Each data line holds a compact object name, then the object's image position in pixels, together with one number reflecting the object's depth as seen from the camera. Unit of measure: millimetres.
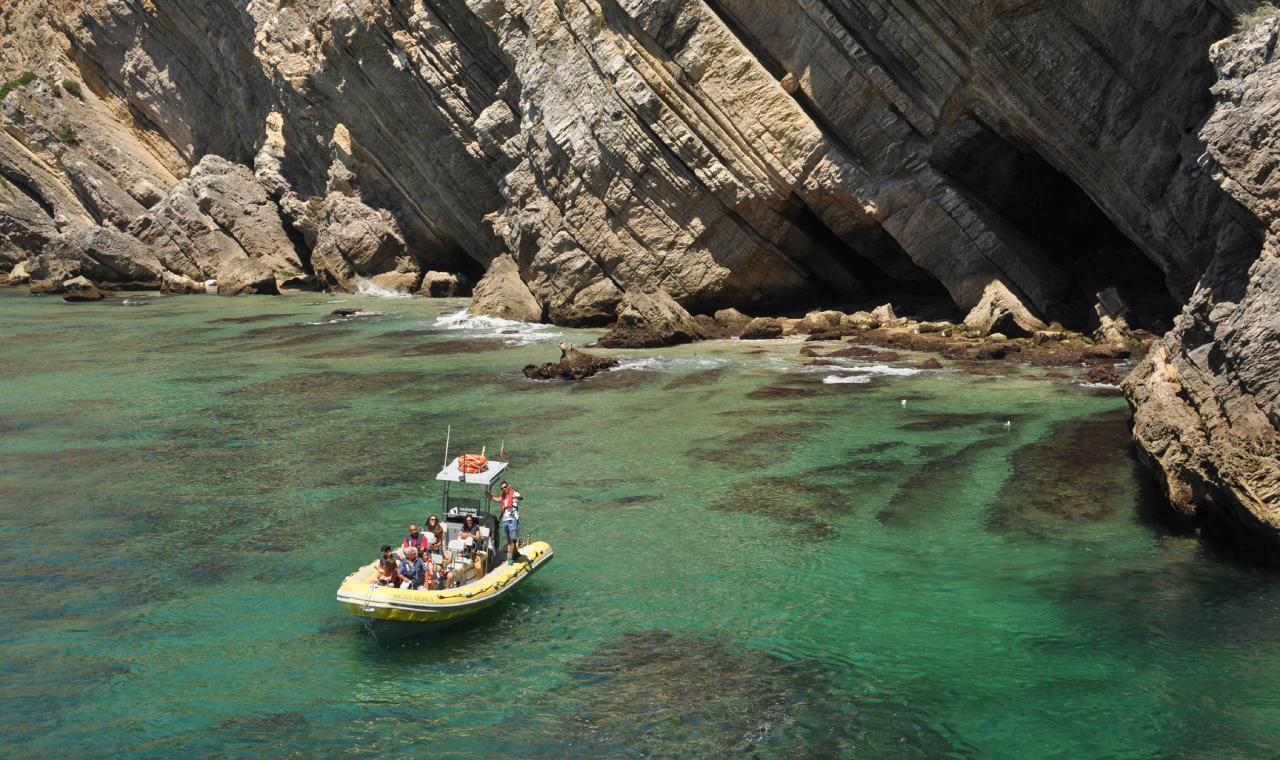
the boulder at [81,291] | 63500
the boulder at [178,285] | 66500
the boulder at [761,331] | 43750
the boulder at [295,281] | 70625
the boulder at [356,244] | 63812
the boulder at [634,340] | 42625
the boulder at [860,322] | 43688
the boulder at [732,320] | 45156
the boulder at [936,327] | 41438
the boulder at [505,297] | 50938
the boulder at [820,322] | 44094
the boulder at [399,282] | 63469
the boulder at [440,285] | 61906
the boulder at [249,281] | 65812
